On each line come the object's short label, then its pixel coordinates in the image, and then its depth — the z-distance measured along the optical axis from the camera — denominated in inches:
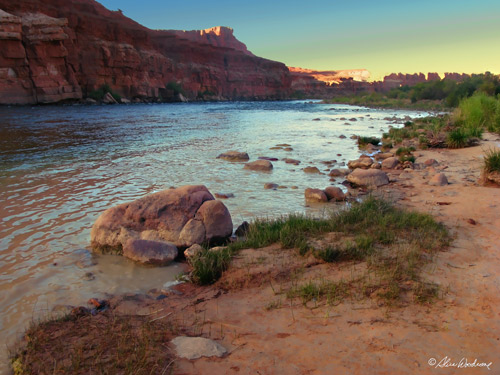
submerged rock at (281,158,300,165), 424.5
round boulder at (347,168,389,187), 309.9
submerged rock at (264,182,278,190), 306.5
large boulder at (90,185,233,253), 180.2
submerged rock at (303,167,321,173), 375.9
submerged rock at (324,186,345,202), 271.1
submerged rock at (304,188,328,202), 268.7
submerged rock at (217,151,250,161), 438.9
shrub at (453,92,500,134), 557.0
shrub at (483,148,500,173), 266.1
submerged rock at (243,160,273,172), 382.0
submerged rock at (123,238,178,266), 166.2
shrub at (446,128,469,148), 466.3
